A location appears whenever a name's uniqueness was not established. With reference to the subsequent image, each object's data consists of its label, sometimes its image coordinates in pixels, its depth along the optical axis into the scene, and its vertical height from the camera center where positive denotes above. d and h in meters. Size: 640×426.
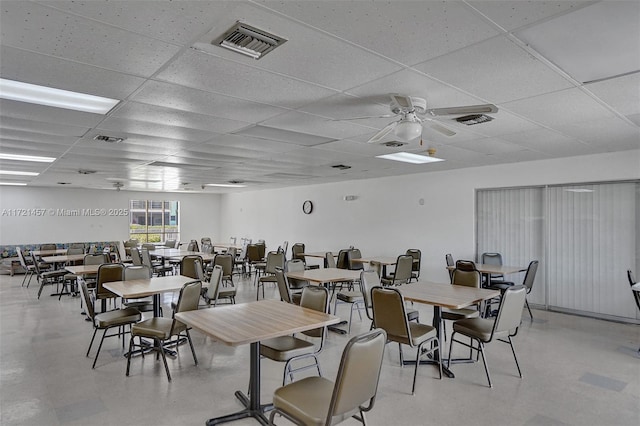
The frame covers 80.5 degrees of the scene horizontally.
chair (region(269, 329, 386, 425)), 1.89 -0.93
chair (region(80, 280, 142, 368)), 3.87 -1.03
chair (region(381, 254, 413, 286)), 6.39 -0.85
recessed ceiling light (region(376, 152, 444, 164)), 6.29 +1.12
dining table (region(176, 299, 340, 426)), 2.52 -0.76
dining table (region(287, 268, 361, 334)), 4.85 -0.74
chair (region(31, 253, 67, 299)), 7.51 -1.12
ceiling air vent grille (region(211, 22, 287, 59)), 2.17 +1.09
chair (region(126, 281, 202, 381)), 3.56 -1.05
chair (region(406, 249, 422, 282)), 7.47 -0.76
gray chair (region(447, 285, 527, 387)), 3.39 -0.94
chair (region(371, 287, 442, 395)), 3.27 -0.89
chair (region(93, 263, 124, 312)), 4.94 -0.78
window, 13.84 -0.05
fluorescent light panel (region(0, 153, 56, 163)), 6.16 +1.02
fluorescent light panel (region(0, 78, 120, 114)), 3.14 +1.09
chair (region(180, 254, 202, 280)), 6.36 -0.79
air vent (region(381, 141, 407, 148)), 5.12 +1.08
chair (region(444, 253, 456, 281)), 6.90 -0.71
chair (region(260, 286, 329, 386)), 2.92 -1.01
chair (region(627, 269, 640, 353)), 4.49 -0.81
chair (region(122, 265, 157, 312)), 4.64 -0.72
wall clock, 11.52 +0.43
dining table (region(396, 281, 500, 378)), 3.53 -0.74
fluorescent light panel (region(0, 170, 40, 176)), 8.04 +1.00
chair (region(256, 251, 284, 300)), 7.35 -0.79
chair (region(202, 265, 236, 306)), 4.81 -0.84
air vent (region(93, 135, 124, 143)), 4.77 +1.04
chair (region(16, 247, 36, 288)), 8.84 -1.12
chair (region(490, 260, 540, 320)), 5.59 -0.77
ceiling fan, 2.86 +0.88
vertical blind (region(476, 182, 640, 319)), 5.80 -0.26
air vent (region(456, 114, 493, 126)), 3.88 +1.09
